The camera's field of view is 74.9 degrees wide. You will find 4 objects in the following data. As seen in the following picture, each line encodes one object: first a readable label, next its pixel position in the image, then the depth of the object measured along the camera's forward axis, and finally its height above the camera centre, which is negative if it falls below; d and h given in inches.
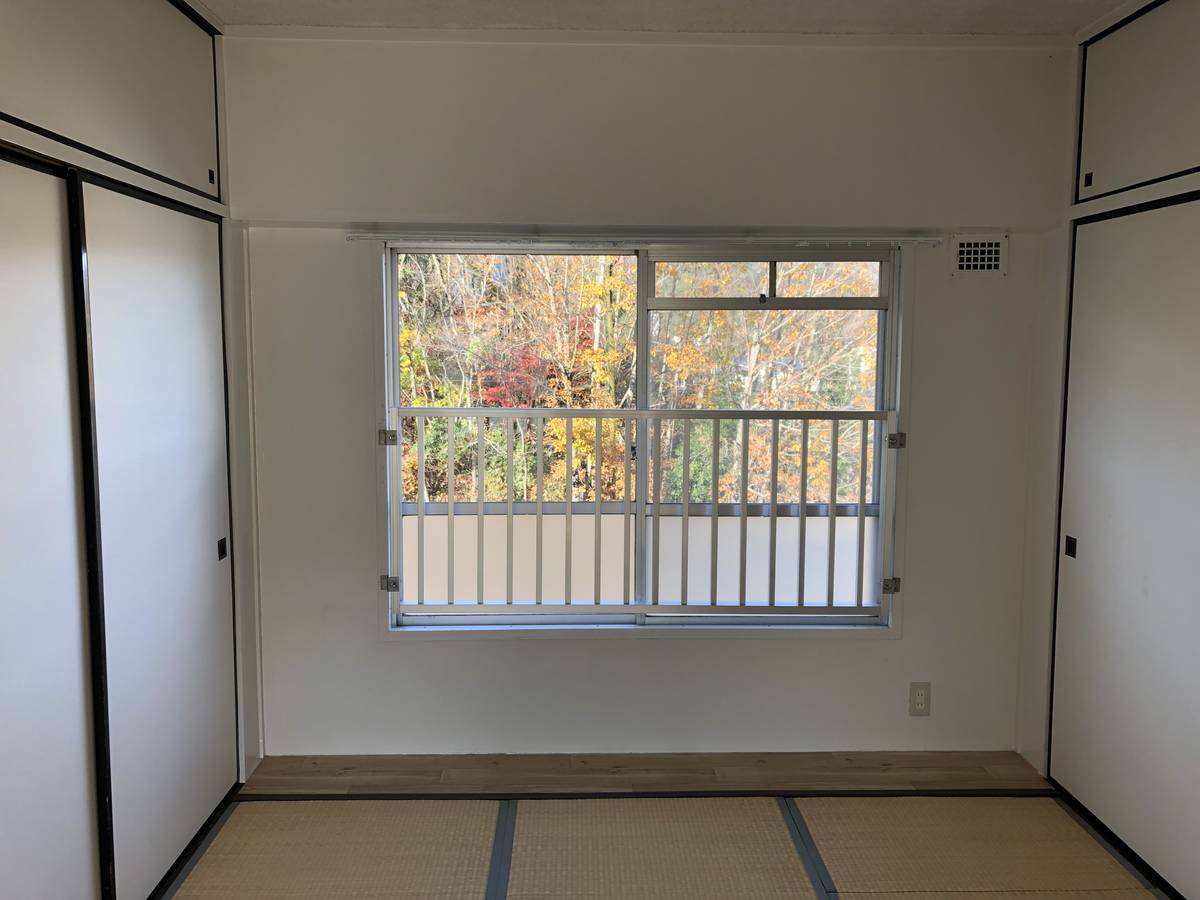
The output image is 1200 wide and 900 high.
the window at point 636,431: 116.7 -4.2
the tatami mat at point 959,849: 91.2 -55.2
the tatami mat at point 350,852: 90.7 -56.0
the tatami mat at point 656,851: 90.7 -55.5
